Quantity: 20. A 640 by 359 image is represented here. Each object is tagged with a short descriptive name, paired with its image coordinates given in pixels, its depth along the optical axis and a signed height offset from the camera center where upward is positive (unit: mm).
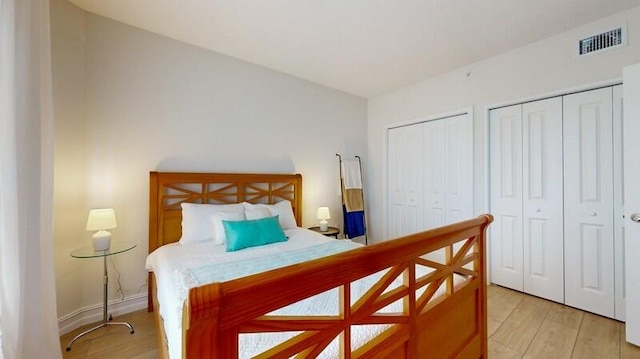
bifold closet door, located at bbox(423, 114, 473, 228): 3105 +129
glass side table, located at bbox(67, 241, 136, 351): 1916 -563
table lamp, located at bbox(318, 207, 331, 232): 3369 -476
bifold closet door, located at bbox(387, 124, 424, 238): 3658 -2
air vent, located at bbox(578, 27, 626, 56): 2125 +1191
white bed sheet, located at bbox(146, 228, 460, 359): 955 -596
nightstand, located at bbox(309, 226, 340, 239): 3318 -672
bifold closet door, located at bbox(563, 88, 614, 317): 2213 -195
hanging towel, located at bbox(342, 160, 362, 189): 3852 +89
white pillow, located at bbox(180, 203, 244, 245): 2369 -401
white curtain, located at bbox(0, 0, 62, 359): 1237 -34
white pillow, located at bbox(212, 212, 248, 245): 2330 -374
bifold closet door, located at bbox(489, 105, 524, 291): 2738 -170
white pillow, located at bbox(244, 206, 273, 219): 2568 -333
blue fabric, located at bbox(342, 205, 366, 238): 3812 -655
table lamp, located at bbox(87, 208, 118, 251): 1966 -352
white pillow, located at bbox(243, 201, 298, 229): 2859 -373
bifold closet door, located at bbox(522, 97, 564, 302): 2477 -189
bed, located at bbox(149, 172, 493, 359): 629 -448
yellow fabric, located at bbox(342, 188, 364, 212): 3807 -299
